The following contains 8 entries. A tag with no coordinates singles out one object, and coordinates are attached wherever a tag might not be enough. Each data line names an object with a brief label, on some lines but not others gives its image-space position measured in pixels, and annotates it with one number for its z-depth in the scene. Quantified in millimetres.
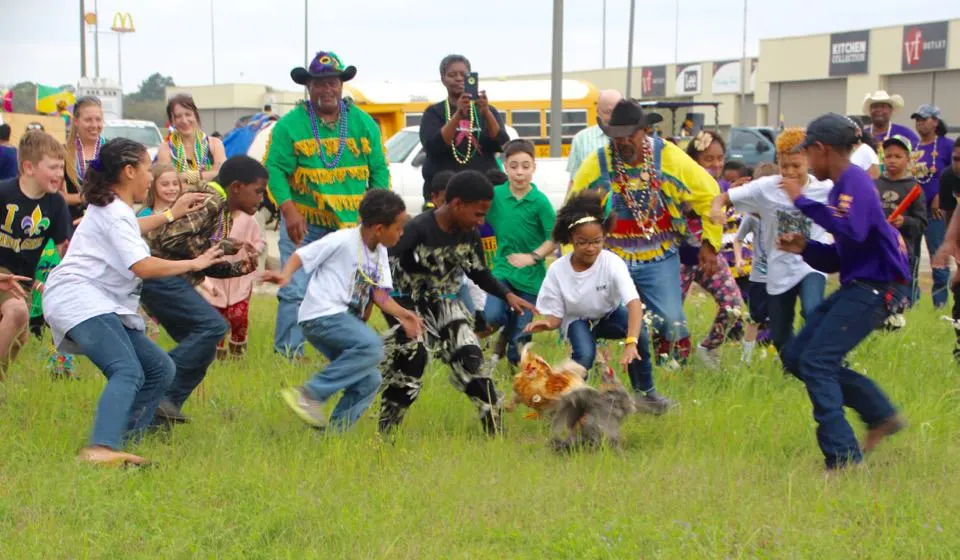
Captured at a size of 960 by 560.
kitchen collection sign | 50938
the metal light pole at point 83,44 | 36688
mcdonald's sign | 56122
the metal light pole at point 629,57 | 33469
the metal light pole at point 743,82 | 55806
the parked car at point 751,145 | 30578
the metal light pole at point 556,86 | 17130
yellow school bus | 25641
